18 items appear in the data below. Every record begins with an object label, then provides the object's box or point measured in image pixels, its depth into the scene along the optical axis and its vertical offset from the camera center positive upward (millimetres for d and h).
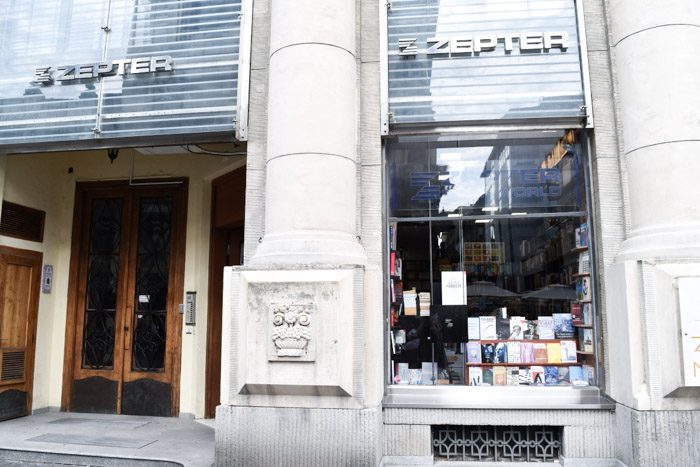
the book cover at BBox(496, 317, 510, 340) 6184 -183
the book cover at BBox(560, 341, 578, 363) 6023 -451
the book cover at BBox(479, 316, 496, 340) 6180 -170
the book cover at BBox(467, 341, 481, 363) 6133 -453
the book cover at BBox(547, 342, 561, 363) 6062 -453
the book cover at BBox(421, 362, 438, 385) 6071 -674
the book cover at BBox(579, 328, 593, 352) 5875 -301
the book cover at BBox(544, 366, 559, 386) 5977 -704
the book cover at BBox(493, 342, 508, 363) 6125 -466
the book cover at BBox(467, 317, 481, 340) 6164 -203
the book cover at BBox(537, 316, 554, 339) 6160 -173
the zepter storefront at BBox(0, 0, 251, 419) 6582 +1973
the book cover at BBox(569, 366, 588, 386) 5891 -708
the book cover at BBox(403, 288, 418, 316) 6211 +122
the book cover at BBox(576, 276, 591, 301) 5969 +262
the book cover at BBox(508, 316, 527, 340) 6184 -172
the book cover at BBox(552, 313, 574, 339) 6117 -162
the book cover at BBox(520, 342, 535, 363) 6098 -465
